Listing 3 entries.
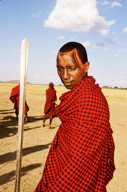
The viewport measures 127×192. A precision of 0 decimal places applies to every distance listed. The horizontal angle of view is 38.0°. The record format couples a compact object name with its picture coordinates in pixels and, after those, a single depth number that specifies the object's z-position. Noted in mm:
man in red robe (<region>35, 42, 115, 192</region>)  1191
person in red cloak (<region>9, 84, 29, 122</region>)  8874
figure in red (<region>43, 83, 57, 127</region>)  8891
